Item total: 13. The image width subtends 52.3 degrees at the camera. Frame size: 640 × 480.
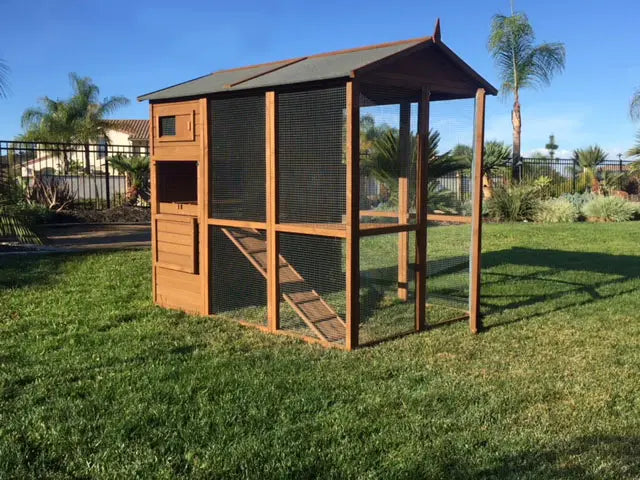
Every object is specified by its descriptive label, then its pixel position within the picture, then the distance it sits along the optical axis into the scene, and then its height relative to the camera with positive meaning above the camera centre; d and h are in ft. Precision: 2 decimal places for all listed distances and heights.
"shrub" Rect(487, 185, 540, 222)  59.47 -1.71
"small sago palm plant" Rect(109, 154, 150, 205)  59.36 +1.41
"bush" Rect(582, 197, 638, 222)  60.85 -2.13
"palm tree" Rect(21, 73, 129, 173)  108.06 +11.83
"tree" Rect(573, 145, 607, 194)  80.07 +3.53
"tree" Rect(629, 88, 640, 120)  72.69 +9.45
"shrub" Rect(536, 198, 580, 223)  58.34 -2.30
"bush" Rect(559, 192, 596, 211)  64.15 -1.10
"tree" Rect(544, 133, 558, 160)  184.34 +12.26
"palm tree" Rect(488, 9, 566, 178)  76.59 +15.82
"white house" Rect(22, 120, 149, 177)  109.70 +11.37
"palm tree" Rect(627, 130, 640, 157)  66.08 +3.61
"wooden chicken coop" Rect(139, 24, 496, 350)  18.24 -0.27
